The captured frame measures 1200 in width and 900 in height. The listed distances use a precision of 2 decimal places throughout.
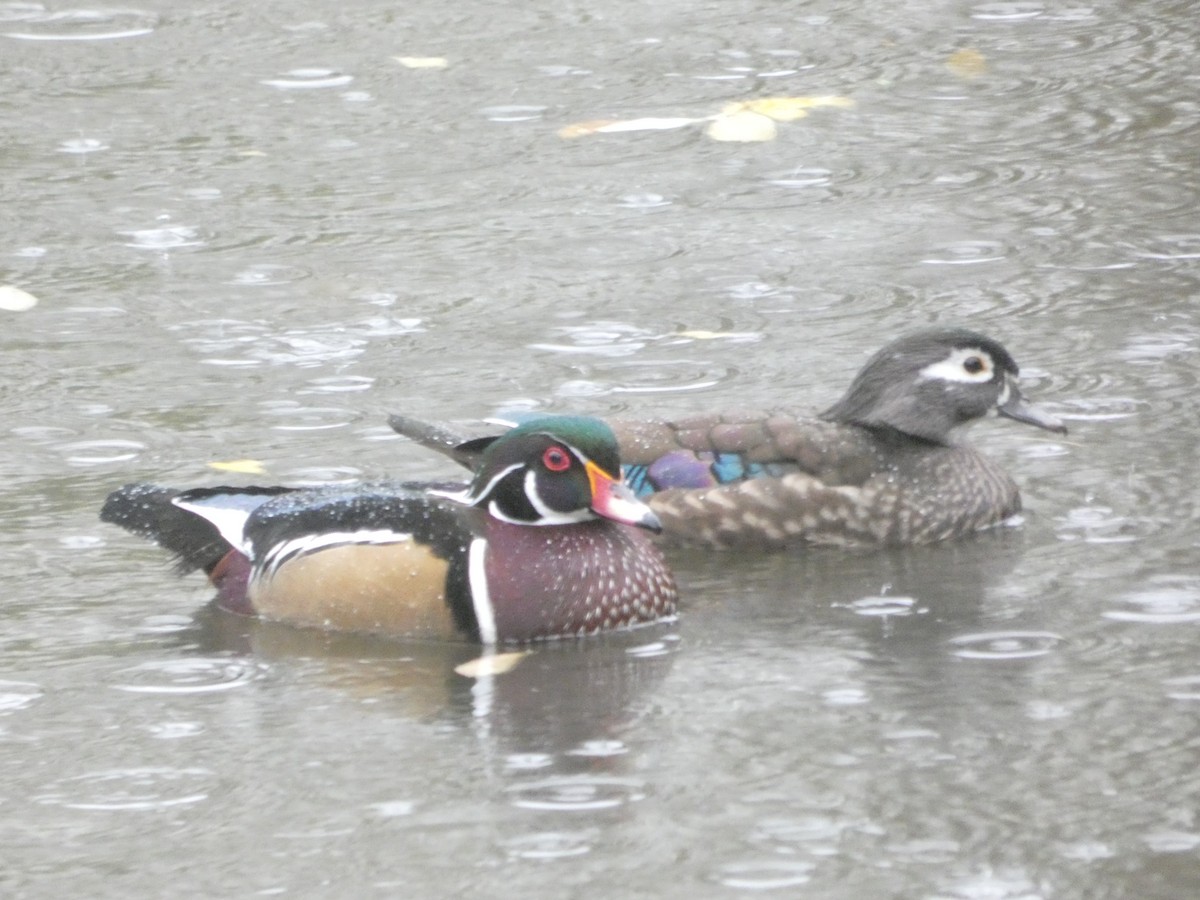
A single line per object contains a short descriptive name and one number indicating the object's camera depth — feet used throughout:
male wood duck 42.37
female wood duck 48.06
